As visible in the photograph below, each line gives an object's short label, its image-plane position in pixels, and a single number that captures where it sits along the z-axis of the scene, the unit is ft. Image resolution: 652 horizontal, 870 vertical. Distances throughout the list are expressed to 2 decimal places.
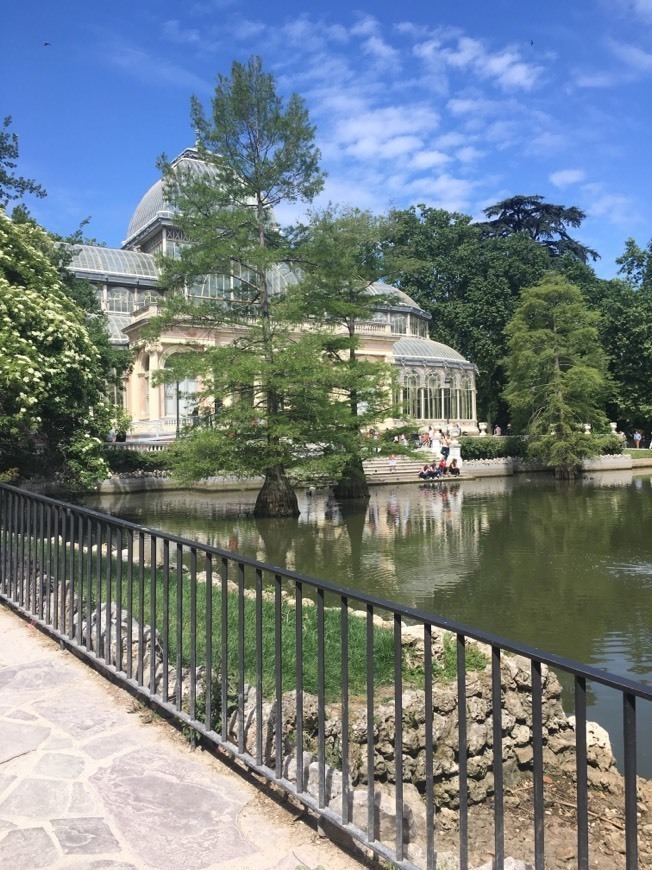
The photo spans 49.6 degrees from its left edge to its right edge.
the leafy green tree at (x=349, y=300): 60.75
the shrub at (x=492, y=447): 116.78
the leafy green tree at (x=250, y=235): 55.42
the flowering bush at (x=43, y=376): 35.40
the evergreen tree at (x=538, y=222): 188.34
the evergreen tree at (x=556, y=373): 103.76
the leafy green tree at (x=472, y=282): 160.86
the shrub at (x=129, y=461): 84.94
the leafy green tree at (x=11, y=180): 64.39
